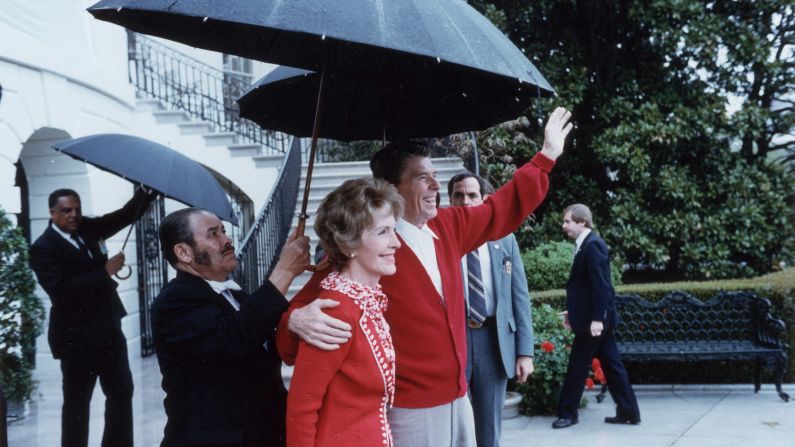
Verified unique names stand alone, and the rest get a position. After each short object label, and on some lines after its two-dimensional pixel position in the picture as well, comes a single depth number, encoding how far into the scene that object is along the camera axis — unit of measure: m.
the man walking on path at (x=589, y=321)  5.70
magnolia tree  9.73
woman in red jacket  2.09
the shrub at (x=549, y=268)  8.31
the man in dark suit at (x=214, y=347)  2.19
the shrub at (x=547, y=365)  6.23
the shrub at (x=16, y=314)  5.67
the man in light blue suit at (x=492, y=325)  3.81
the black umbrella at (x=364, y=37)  1.94
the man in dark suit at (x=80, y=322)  4.42
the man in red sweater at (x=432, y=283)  2.51
